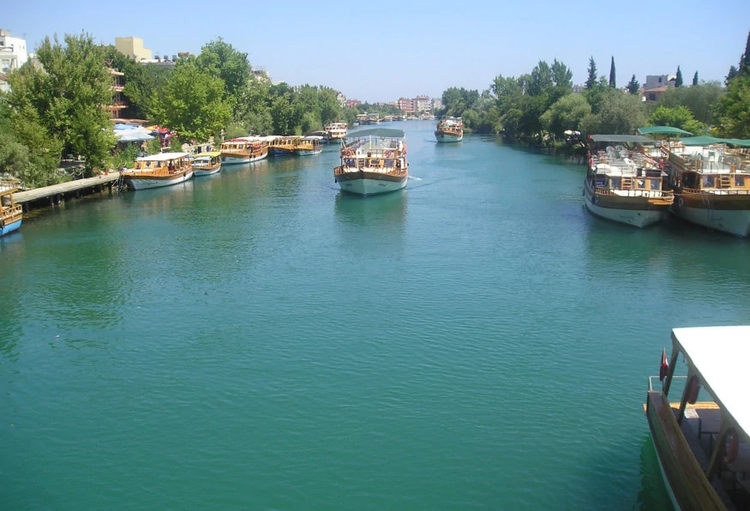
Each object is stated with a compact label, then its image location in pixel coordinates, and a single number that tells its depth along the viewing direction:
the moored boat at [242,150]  70.31
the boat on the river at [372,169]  44.56
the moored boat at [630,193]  33.22
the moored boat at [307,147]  83.16
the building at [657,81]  135.00
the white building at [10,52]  76.86
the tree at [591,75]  116.93
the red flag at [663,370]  11.64
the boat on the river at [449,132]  102.81
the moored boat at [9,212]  32.59
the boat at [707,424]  9.03
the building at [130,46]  117.69
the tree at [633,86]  125.56
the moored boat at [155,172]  49.75
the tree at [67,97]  44.19
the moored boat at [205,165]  59.38
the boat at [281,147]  82.25
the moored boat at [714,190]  30.61
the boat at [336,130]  104.44
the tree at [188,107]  68.94
